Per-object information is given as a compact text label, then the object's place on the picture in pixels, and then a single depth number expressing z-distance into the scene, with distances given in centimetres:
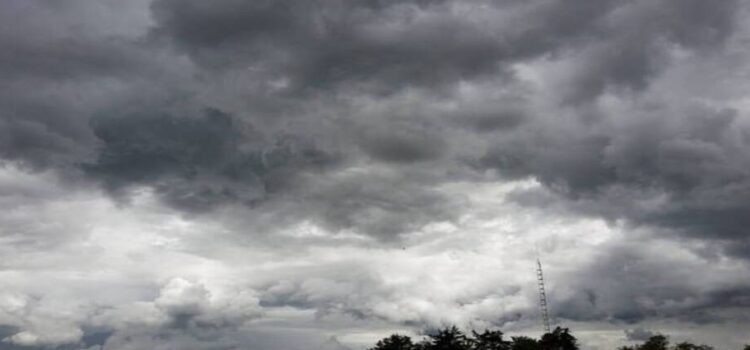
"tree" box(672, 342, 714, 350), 11838
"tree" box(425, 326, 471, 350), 12488
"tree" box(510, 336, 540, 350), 11781
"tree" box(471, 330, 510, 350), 12438
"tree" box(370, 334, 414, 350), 13438
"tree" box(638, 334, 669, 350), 11366
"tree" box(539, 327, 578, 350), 11731
